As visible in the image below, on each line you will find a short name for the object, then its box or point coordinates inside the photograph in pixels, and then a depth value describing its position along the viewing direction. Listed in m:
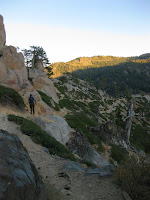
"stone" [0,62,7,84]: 15.28
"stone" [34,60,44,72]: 37.83
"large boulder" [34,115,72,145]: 13.11
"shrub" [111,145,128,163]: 15.98
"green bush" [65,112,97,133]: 17.90
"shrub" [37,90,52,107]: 19.98
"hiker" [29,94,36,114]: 13.71
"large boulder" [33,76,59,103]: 23.18
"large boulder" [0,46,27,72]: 17.31
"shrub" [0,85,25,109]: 12.63
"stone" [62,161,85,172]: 6.22
